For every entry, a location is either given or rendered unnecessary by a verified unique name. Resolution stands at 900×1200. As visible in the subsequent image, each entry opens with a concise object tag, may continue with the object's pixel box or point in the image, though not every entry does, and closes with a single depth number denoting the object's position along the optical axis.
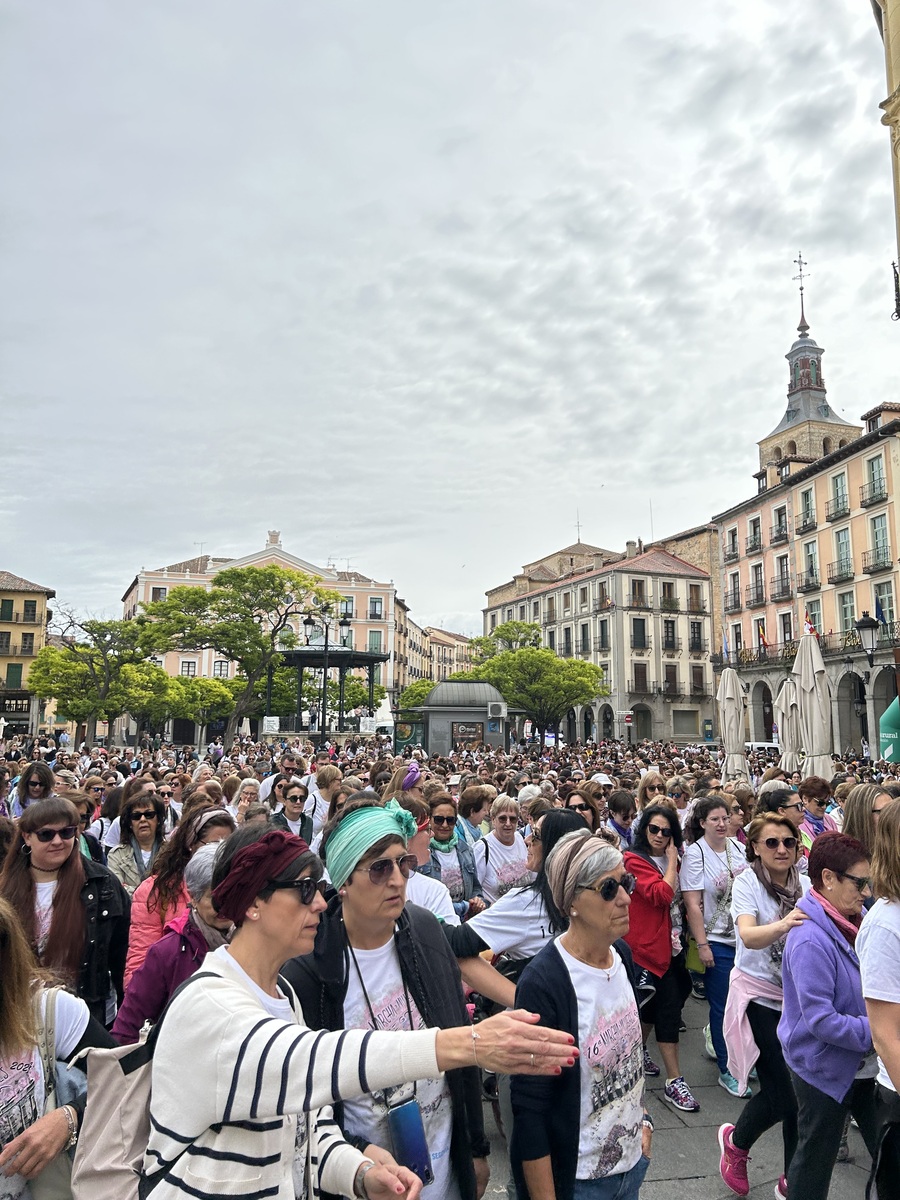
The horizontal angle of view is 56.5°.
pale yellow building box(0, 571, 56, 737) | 64.62
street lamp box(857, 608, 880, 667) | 14.09
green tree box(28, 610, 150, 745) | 40.09
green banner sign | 13.34
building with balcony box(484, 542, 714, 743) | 58.62
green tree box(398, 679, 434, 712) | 65.44
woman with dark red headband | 1.58
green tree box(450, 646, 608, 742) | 54.72
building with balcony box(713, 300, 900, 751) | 34.41
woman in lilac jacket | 3.05
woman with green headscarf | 2.44
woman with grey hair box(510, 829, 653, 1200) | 2.46
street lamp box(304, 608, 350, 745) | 24.21
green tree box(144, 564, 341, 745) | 41.83
